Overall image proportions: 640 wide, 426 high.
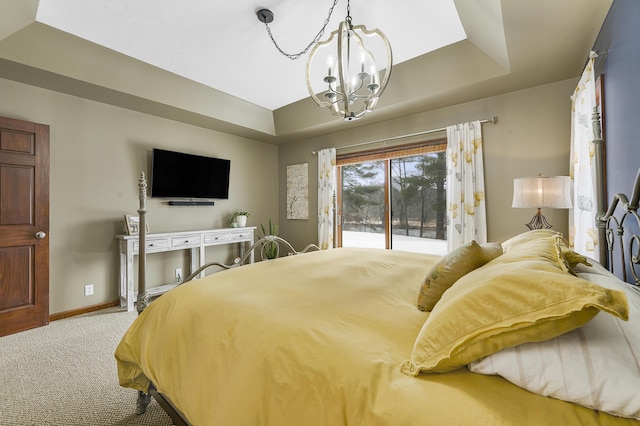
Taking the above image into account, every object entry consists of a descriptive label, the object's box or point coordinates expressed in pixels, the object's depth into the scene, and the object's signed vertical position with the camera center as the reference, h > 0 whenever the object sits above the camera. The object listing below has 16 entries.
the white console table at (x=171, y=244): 3.42 -0.35
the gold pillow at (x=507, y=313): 0.65 -0.25
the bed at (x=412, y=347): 0.65 -0.41
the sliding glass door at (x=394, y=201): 3.94 +0.23
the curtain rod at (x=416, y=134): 3.38 +1.14
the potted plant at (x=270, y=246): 4.67 -0.49
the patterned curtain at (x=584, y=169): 2.08 +0.37
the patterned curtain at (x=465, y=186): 3.42 +0.36
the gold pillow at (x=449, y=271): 1.25 -0.25
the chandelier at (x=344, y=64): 1.97 +1.47
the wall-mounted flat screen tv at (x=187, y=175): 3.91 +0.64
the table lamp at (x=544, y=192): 2.42 +0.19
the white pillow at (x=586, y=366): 0.59 -0.35
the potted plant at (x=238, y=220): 4.72 -0.03
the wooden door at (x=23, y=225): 2.80 -0.05
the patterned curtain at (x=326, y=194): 4.78 +0.38
